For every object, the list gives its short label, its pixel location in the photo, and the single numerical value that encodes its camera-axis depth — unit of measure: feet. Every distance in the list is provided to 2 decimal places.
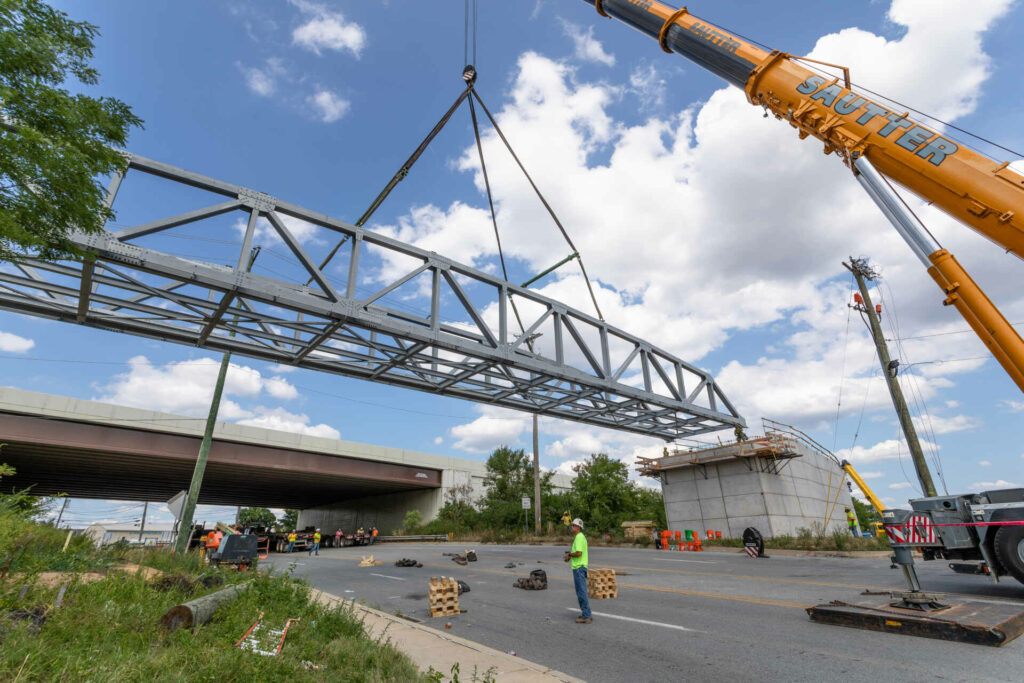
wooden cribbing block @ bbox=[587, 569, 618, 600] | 39.11
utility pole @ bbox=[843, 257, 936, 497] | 69.38
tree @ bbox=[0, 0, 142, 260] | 18.66
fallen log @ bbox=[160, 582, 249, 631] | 22.47
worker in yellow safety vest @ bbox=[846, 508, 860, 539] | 88.74
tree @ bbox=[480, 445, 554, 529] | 145.28
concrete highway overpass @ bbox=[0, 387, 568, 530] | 101.55
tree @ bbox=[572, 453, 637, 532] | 135.03
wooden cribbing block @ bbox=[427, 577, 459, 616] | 33.76
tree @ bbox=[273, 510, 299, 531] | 369.09
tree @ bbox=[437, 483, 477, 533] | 151.74
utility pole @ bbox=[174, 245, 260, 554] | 59.98
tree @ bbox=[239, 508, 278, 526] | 398.66
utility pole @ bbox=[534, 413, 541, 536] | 120.06
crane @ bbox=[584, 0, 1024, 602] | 25.50
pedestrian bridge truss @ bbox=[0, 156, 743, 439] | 31.68
